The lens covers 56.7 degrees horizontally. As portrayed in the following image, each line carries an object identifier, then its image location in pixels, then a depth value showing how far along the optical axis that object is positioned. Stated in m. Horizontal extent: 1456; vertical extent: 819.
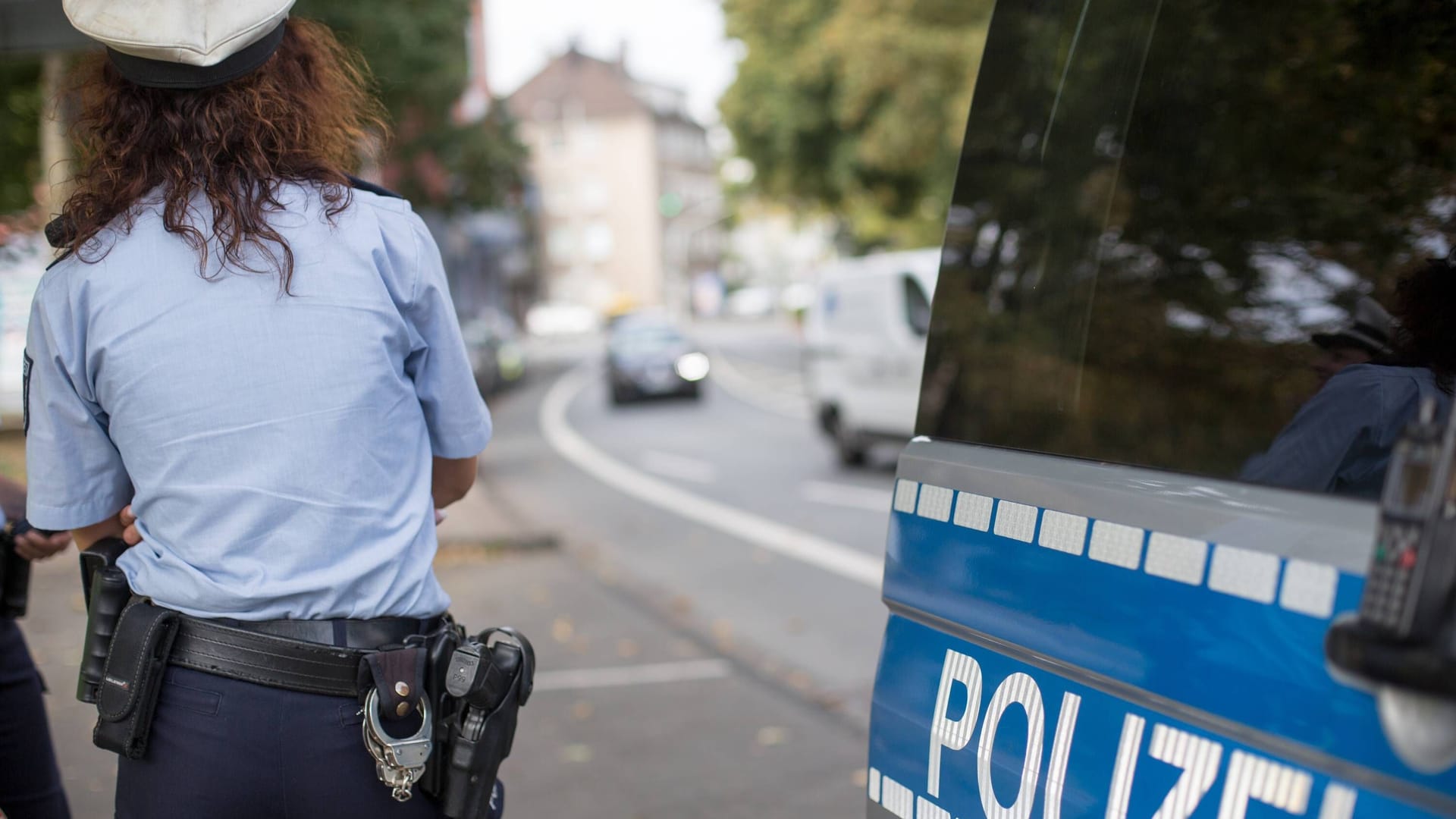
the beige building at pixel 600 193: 83.88
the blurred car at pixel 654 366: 23.89
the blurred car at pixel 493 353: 26.05
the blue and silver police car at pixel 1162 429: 1.32
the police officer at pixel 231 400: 1.79
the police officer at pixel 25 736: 2.36
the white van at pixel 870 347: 13.02
